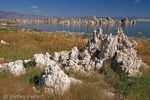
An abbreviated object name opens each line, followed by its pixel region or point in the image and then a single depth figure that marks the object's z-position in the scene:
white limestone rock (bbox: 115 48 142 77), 5.20
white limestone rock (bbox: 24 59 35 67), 5.68
